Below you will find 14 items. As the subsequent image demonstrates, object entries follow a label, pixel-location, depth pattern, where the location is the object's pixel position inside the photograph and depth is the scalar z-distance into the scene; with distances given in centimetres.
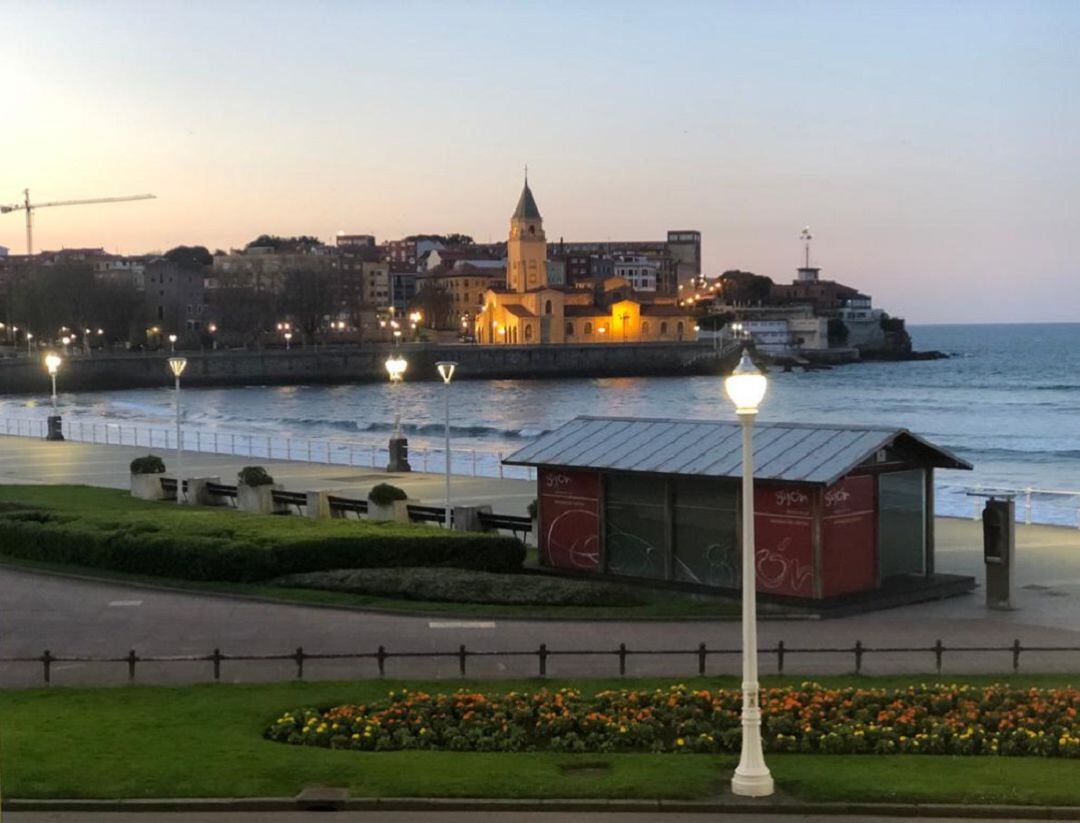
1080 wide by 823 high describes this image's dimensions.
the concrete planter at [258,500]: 3019
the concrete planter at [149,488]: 3306
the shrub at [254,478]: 3028
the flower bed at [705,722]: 1295
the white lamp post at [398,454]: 3956
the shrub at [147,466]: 3328
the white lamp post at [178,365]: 3262
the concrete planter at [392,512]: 2808
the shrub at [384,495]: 2814
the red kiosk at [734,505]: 2030
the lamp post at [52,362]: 5588
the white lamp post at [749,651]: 1141
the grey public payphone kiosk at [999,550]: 1992
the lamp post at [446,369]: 3296
